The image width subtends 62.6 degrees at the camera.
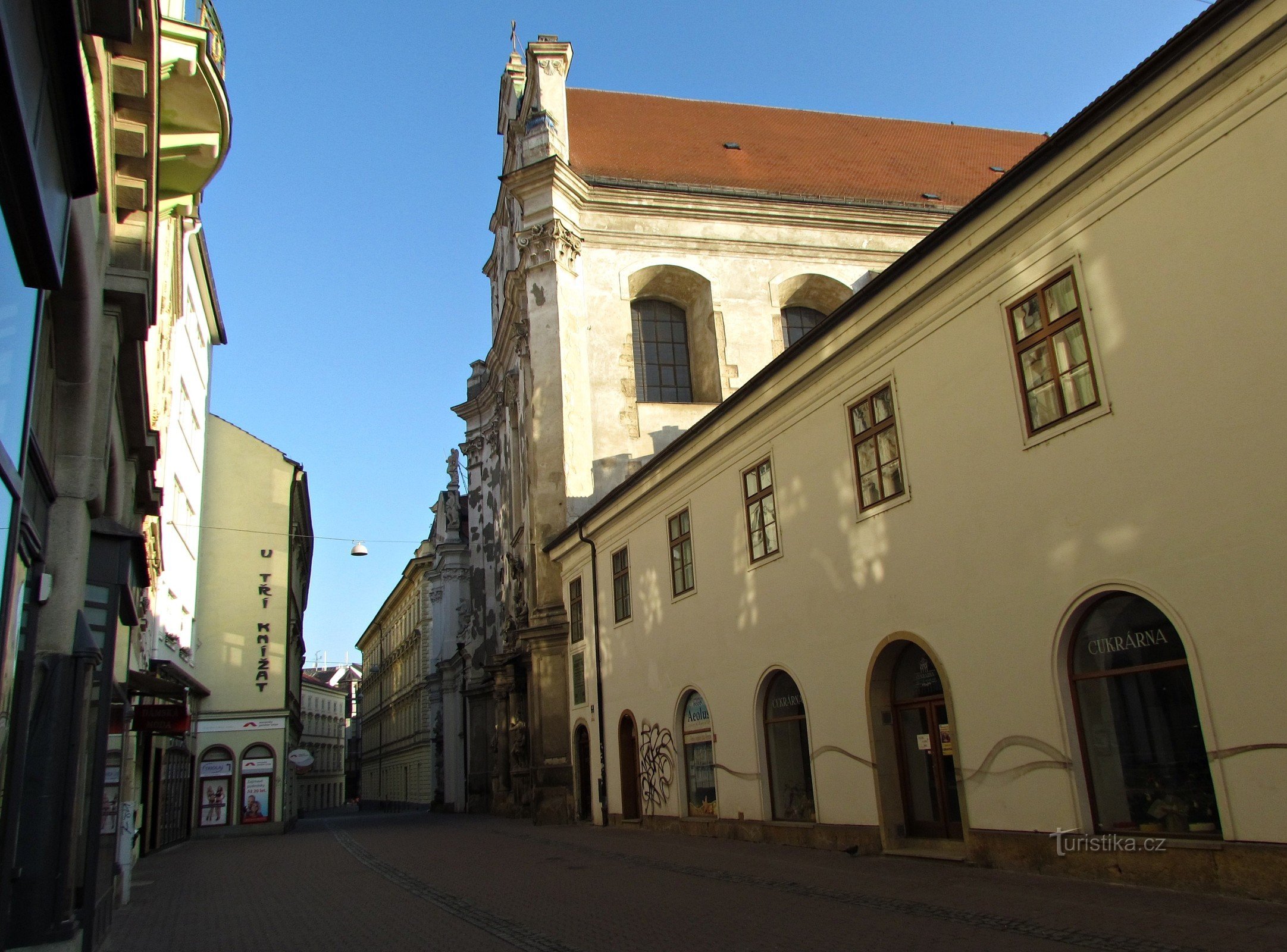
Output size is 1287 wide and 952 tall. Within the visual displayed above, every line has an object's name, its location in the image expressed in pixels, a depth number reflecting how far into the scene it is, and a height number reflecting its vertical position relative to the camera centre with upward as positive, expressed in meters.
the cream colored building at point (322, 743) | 82.38 +3.82
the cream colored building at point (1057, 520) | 8.28 +2.21
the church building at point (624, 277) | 29.28 +14.38
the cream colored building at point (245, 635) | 31.62 +4.85
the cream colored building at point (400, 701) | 55.50 +5.14
